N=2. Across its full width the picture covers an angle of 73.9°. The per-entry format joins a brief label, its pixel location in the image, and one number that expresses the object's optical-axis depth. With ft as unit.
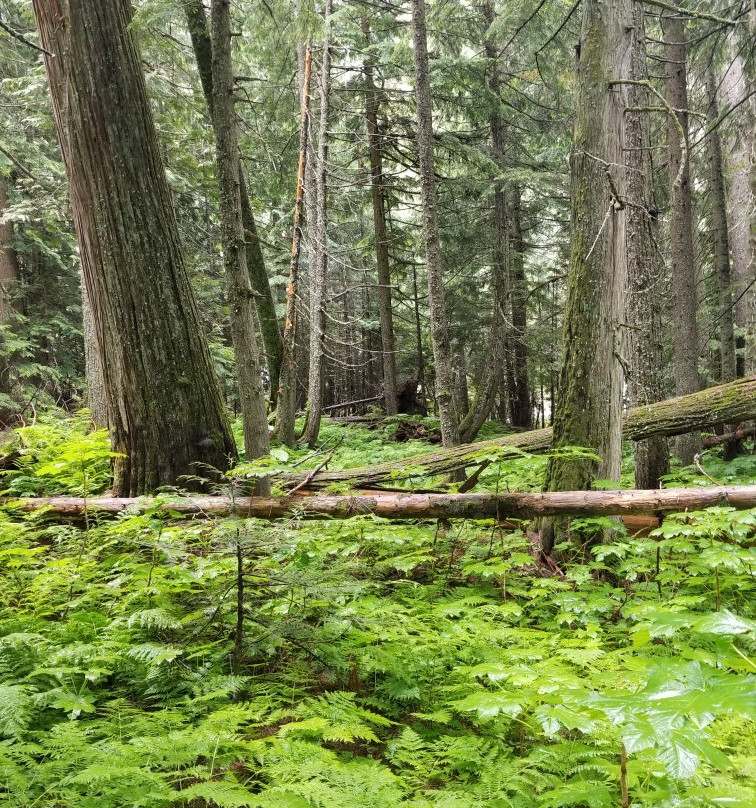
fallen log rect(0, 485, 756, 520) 12.67
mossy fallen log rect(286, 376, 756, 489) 17.89
